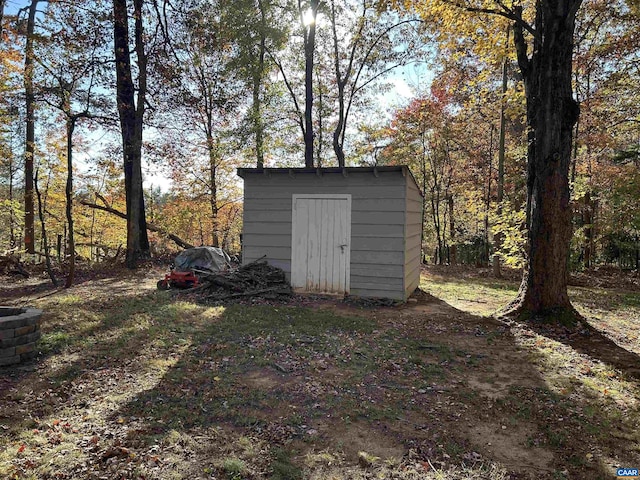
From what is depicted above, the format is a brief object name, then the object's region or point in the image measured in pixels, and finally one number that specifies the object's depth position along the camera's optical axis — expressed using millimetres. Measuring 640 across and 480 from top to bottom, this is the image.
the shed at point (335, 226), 6957
